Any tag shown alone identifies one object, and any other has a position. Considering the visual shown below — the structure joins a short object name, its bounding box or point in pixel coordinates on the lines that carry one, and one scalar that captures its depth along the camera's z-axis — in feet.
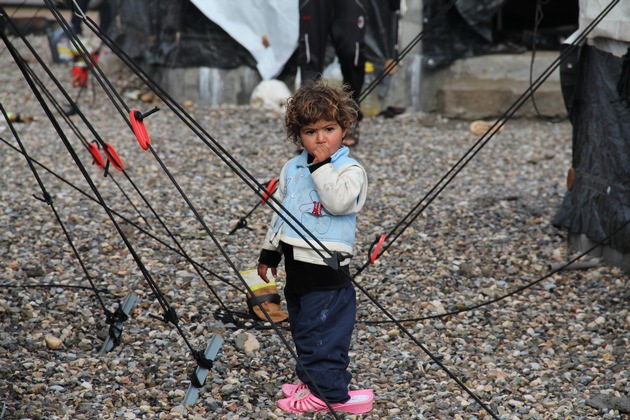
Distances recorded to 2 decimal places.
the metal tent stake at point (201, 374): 20.92
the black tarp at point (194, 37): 57.06
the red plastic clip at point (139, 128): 18.62
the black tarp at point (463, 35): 56.03
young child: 19.35
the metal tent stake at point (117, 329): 24.21
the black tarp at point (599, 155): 30.53
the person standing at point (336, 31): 45.98
